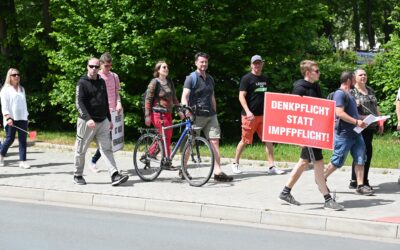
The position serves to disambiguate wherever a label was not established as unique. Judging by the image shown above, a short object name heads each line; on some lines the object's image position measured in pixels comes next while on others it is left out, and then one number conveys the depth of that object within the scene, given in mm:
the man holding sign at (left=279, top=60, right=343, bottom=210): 16028
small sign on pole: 20854
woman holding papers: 18118
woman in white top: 22806
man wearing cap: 21301
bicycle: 19425
